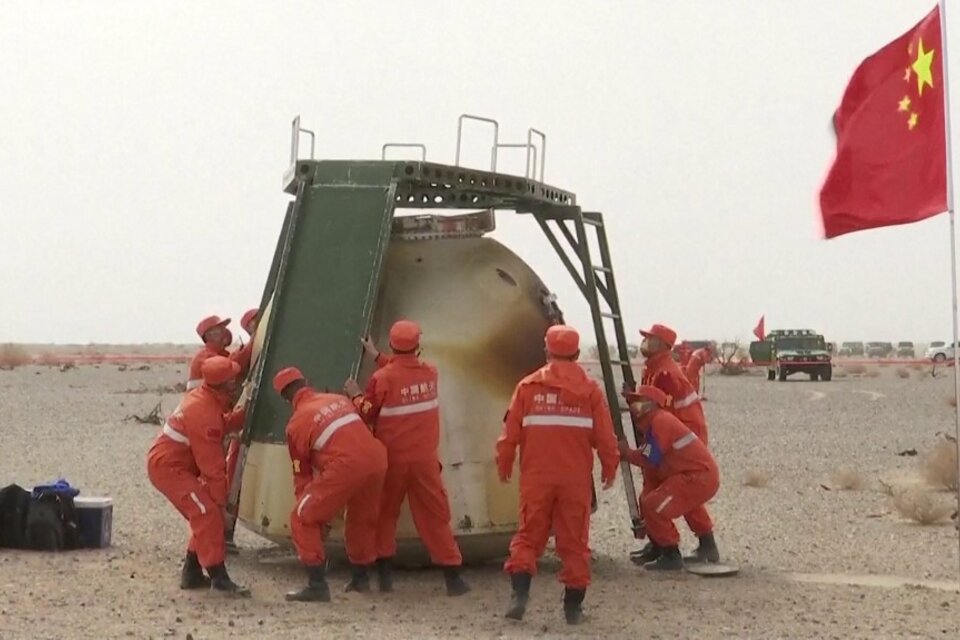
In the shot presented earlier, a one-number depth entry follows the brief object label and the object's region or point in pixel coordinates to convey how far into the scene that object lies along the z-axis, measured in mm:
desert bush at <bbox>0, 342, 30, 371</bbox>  62625
